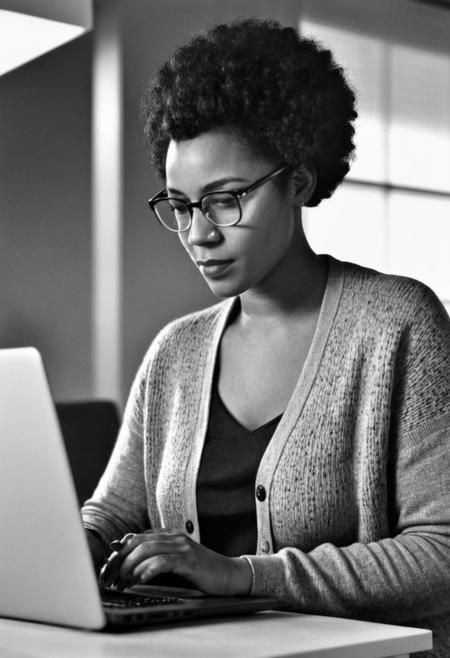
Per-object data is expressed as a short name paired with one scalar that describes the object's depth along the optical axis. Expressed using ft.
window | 15.28
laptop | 4.67
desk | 4.52
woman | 5.68
